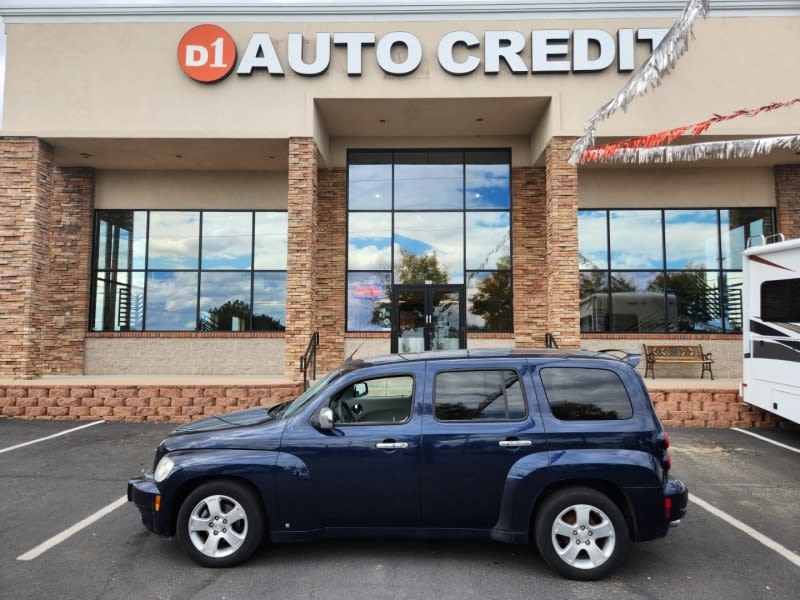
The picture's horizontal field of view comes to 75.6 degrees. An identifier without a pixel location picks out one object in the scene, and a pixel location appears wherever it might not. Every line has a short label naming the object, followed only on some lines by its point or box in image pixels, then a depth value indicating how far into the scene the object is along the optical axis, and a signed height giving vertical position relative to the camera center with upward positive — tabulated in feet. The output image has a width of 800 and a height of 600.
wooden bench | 41.57 -2.43
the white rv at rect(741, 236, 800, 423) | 24.41 -0.07
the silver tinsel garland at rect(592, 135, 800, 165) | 26.66 +10.10
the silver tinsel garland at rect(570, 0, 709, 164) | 24.00 +13.39
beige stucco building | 37.68 +12.09
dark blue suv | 12.42 -3.66
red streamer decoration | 31.71 +11.41
